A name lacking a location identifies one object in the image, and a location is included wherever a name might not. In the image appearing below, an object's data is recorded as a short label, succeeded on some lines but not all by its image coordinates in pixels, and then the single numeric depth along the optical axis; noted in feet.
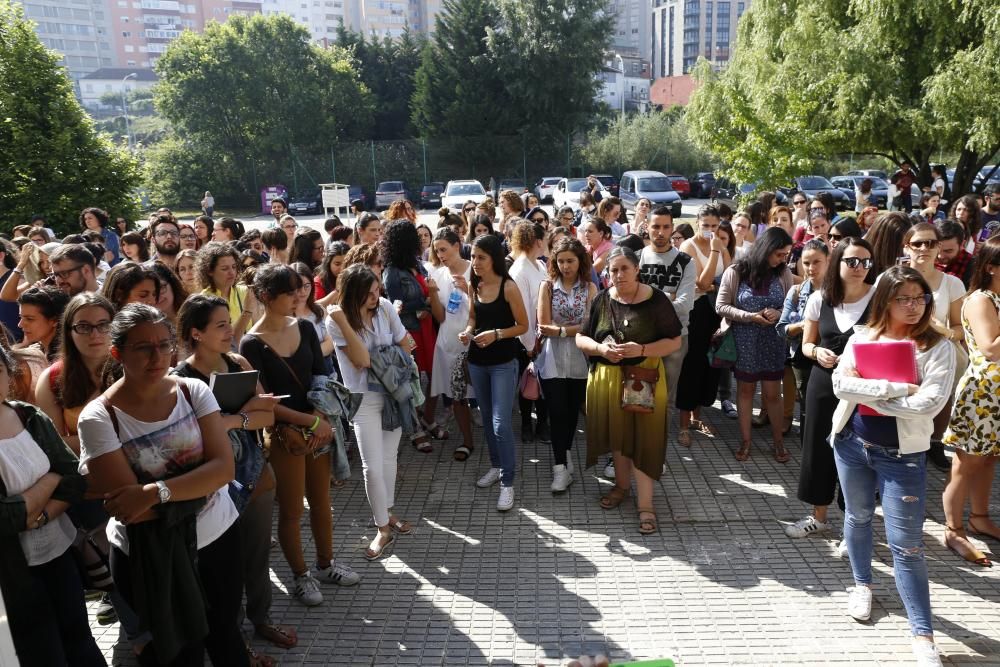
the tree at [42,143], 49.98
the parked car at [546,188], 110.52
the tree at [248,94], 123.44
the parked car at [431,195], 111.14
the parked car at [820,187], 82.70
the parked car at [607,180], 122.42
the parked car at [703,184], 118.83
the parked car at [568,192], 84.48
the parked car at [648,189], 81.71
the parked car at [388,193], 109.40
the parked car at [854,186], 87.38
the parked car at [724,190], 74.93
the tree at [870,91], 42.52
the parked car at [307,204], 111.34
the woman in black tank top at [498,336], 16.74
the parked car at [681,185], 107.34
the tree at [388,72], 144.97
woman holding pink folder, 11.07
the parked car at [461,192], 84.95
